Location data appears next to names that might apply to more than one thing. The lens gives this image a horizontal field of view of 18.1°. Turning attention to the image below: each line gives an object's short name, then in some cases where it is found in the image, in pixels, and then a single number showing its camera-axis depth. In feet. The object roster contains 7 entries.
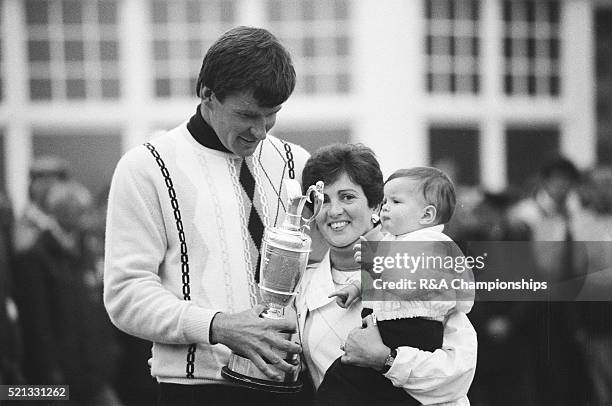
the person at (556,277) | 24.95
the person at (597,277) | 22.61
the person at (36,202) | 38.61
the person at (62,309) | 37.45
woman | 17.52
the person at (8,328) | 33.29
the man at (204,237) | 17.55
